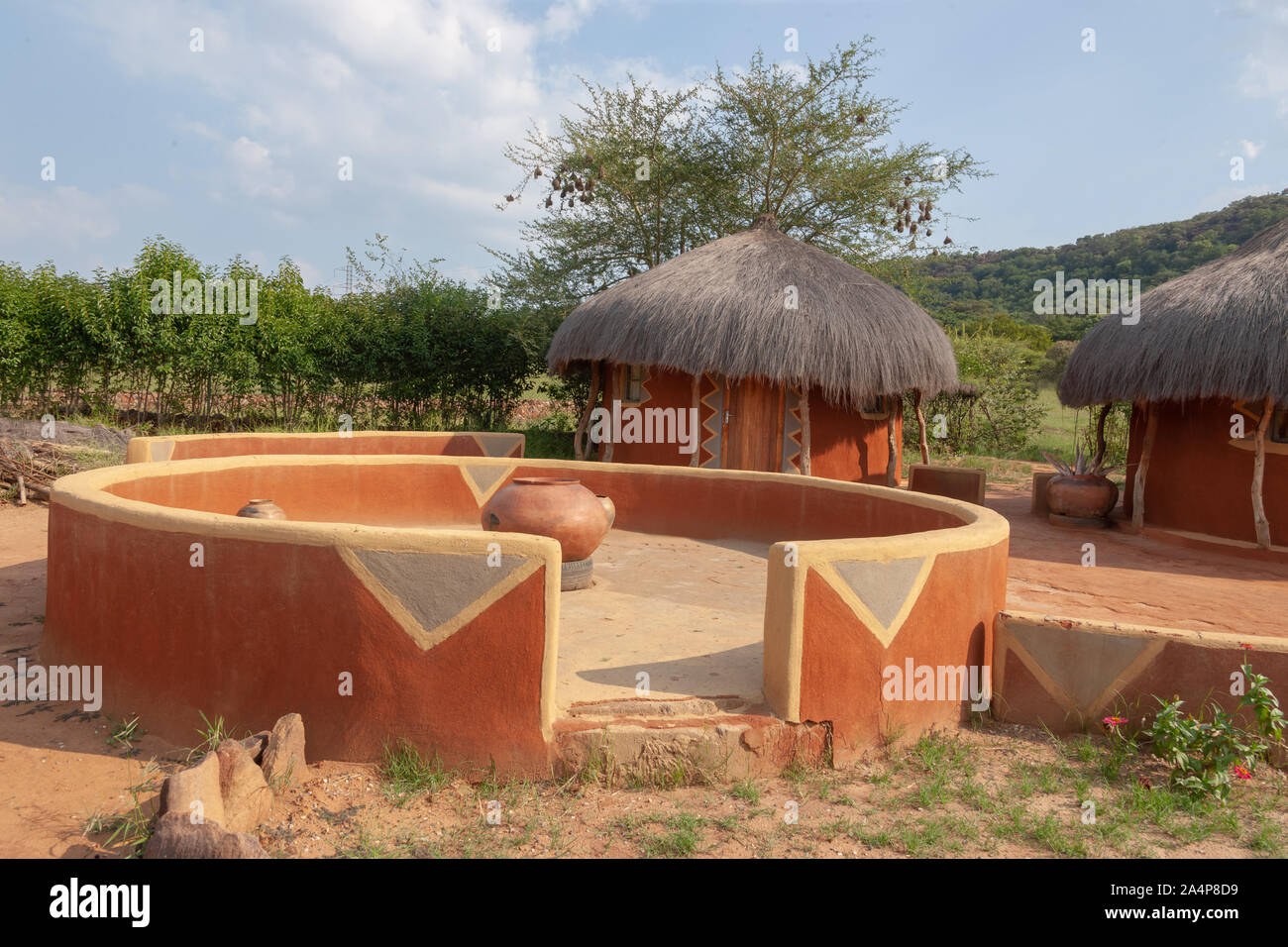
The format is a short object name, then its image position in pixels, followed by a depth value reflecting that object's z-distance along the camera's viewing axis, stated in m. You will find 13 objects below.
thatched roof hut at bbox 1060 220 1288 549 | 8.59
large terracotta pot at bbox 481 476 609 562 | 5.27
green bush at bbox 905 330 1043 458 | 18.64
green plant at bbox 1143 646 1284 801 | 3.44
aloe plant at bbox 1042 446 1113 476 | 10.52
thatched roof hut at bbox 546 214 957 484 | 10.69
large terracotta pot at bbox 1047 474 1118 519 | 10.14
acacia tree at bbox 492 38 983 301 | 15.71
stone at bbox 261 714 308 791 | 3.12
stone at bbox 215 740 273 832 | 2.84
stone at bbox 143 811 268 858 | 2.57
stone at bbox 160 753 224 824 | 2.68
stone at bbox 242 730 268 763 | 3.13
